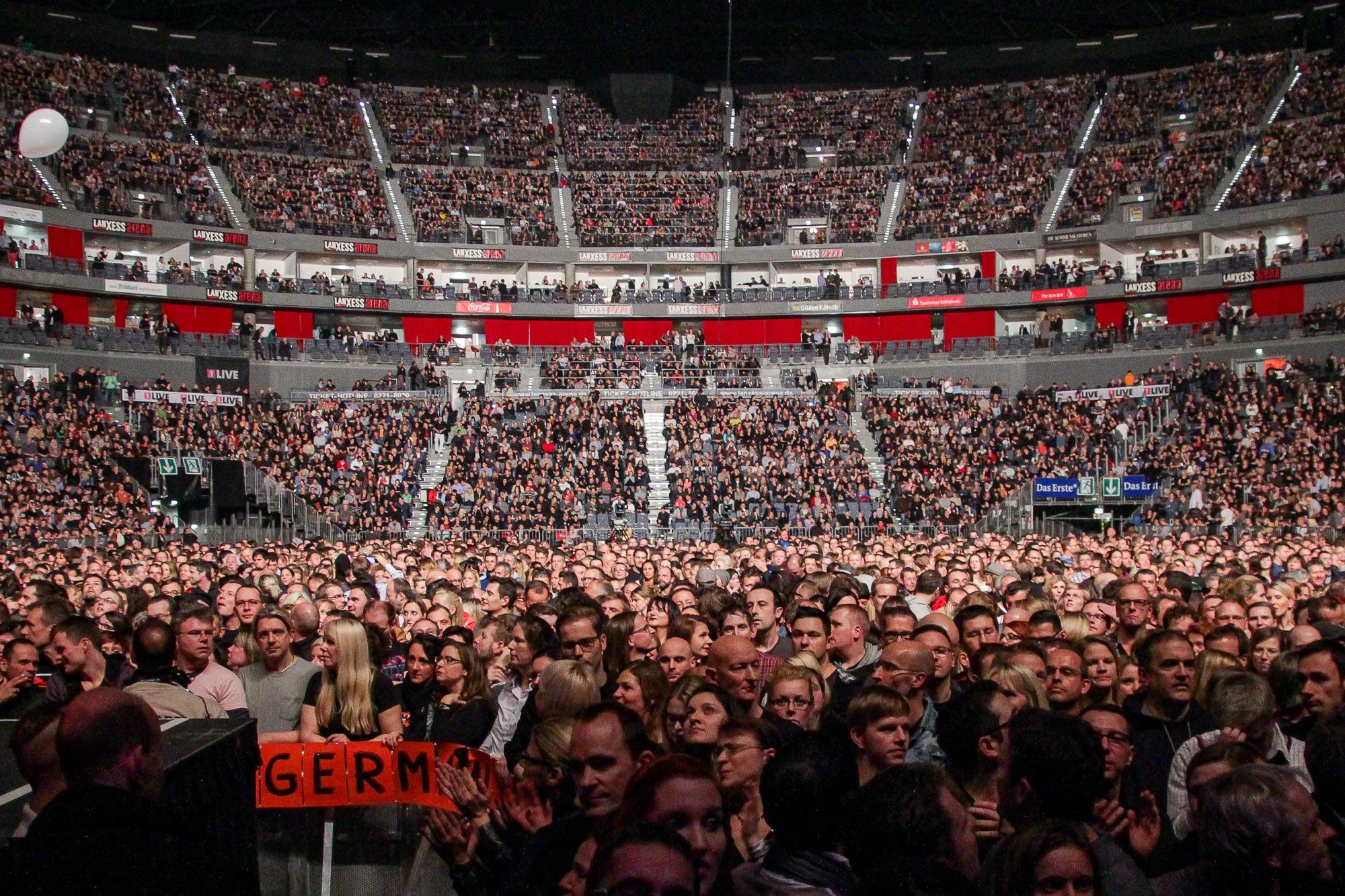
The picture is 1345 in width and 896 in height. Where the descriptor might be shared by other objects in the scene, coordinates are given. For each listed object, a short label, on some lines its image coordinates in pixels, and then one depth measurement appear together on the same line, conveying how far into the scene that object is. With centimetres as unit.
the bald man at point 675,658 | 762
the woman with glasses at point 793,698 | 605
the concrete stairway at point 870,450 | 3962
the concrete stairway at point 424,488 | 3696
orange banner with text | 606
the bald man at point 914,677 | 613
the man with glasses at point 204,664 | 738
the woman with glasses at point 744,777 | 477
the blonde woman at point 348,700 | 677
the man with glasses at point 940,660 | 692
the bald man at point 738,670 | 639
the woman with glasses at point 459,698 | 694
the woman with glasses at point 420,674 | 786
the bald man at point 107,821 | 329
